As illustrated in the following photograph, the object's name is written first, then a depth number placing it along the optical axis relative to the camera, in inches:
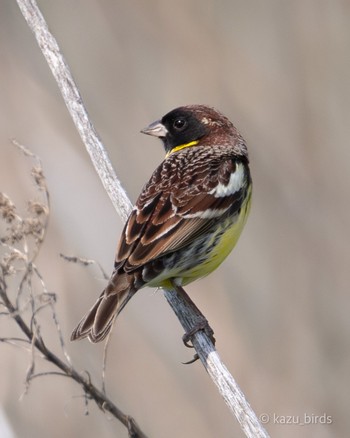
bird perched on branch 263.7
